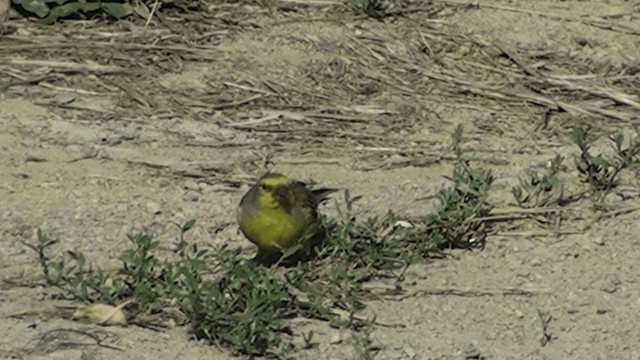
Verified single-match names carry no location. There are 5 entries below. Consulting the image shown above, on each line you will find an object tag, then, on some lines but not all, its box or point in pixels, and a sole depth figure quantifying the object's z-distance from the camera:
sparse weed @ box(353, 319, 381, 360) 12.84
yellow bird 14.23
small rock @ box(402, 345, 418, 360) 13.09
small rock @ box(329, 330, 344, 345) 13.25
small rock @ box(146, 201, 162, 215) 15.16
